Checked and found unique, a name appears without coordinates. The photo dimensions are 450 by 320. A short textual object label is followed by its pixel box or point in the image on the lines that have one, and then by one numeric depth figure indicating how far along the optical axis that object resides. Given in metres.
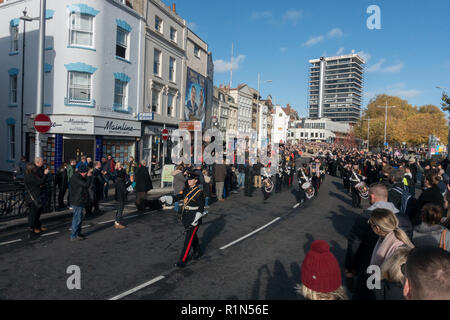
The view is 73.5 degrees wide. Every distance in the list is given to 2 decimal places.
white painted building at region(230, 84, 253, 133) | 55.16
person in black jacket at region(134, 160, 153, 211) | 10.38
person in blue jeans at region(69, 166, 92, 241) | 7.36
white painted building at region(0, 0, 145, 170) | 17.64
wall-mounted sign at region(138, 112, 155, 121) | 21.14
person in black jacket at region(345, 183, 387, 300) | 3.78
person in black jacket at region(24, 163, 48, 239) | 7.61
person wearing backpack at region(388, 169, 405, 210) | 7.44
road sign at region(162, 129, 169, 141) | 18.77
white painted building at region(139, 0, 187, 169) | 22.66
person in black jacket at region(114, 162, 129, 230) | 8.84
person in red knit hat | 2.43
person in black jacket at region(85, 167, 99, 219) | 10.09
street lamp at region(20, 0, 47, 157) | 10.40
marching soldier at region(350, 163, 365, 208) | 12.80
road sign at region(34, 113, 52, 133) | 9.87
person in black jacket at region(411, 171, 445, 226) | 6.15
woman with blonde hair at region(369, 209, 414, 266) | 3.01
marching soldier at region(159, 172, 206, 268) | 6.07
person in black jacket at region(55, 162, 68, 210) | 10.95
